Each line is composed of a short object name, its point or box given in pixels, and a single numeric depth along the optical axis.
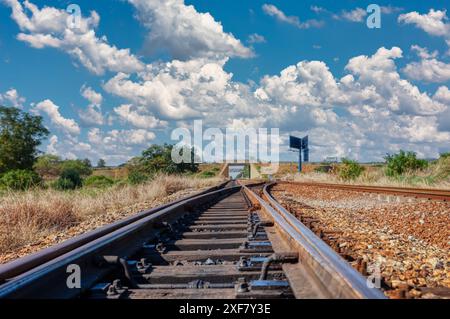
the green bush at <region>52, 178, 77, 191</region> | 25.26
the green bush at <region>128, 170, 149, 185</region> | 21.65
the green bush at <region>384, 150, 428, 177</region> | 23.34
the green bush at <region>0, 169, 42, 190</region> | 23.82
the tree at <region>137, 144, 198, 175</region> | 36.84
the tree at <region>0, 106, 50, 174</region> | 42.53
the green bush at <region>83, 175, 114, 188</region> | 33.32
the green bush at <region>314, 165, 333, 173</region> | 44.79
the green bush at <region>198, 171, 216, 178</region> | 42.38
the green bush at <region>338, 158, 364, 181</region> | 28.05
